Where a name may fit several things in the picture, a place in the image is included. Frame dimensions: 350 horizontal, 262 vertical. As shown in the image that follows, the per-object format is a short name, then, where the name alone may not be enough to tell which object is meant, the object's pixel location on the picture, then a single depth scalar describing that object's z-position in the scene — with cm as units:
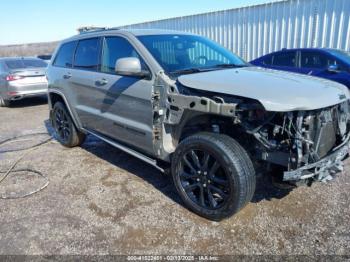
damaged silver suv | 263
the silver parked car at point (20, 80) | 914
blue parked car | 646
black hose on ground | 385
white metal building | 829
